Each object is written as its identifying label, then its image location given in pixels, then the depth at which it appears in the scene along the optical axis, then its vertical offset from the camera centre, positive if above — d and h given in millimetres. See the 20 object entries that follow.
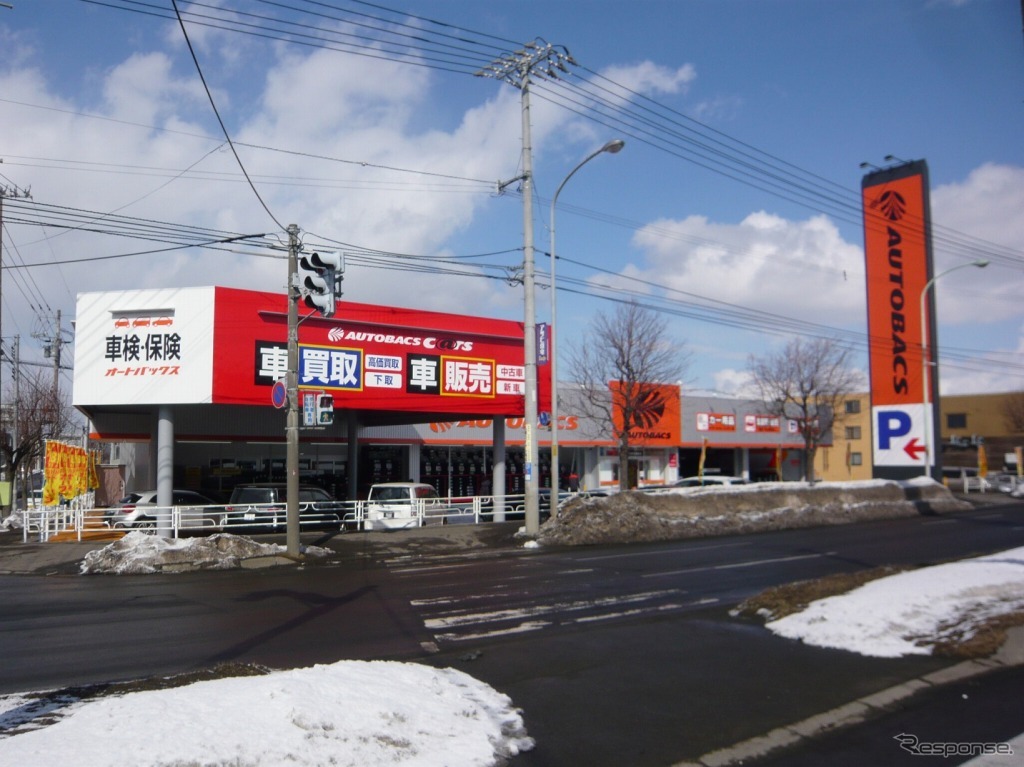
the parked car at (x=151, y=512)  21203 -2067
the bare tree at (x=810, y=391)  43759 +2786
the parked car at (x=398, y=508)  24922 -2127
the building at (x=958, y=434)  61719 +220
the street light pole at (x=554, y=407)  23248 +965
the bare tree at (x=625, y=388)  34172 +2426
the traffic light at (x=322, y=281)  16828 +3408
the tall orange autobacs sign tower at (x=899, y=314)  38906 +6206
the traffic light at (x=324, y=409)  18500 +753
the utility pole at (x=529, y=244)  22984 +5766
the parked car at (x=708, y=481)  37844 -2103
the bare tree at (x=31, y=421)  34259 +1158
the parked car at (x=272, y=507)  22734 -1908
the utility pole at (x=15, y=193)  27780 +9025
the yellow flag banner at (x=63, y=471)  22719 -844
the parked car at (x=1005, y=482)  47125 -2771
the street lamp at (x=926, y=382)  34653 +2494
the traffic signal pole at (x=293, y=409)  18625 +761
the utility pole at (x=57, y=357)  43512 +4825
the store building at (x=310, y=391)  22219 +1550
